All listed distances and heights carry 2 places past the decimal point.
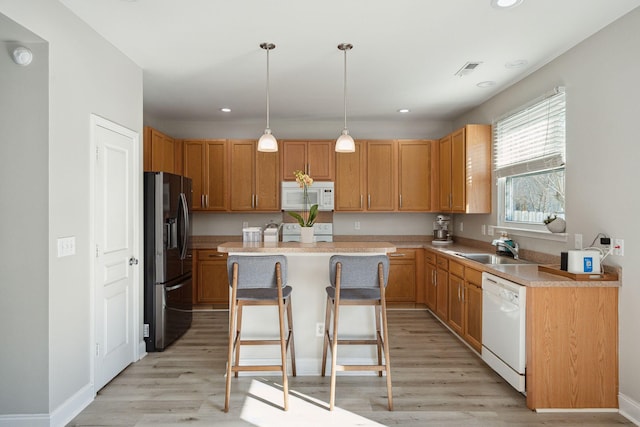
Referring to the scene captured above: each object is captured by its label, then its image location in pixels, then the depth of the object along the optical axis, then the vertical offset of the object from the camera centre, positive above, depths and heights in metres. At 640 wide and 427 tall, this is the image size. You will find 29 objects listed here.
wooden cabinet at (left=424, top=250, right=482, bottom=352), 3.50 -0.86
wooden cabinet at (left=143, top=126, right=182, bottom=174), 4.40 +0.76
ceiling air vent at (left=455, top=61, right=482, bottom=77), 3.42 +1.33
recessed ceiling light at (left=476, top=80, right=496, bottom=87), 3.90 +1.34
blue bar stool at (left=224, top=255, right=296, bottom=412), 2.63 -0.49
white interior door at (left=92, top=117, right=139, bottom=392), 2.87 -0.28
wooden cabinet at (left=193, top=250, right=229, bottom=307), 5.16 -0.88
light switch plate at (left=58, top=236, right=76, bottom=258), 2.41 -0.21
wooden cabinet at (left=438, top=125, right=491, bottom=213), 4.41 +0.53
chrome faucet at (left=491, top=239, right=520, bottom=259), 3.74 -0.32
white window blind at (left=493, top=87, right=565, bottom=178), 3.23 +0.72
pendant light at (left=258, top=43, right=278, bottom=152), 3.26 +0.61
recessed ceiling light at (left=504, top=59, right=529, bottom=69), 3.34 +1.32
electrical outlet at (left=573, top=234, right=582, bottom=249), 2.95 -0.21
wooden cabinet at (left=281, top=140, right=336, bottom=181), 5.36 +0.75
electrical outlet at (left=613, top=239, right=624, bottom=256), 2.56 -0.22
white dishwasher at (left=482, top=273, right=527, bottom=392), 2.66 -0.86
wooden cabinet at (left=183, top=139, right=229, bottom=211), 5.31 +0.63
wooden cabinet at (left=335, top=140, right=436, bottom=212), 5.41 +0.56
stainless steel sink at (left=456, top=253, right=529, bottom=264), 3.65 -0.45
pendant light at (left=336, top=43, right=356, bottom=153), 3.29 +0.60
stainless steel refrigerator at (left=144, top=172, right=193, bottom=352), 3.64 -0.44
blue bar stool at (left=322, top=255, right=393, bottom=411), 2.65 -0.51
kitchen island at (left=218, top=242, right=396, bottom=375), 3.21 -0.89
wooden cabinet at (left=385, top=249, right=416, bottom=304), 5.18 -0.86
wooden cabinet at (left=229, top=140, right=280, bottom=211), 5.34 +0.50
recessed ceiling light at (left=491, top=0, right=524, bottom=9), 2.34 +1.30
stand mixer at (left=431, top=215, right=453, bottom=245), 5.38 -0.24
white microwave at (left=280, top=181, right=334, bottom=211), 5.28 +0.26
